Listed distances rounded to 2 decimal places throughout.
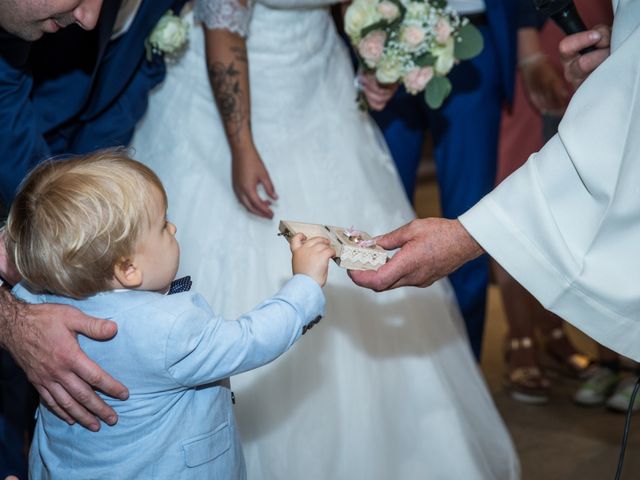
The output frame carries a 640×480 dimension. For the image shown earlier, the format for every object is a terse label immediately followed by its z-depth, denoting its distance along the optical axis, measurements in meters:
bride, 2.60
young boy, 1.79
